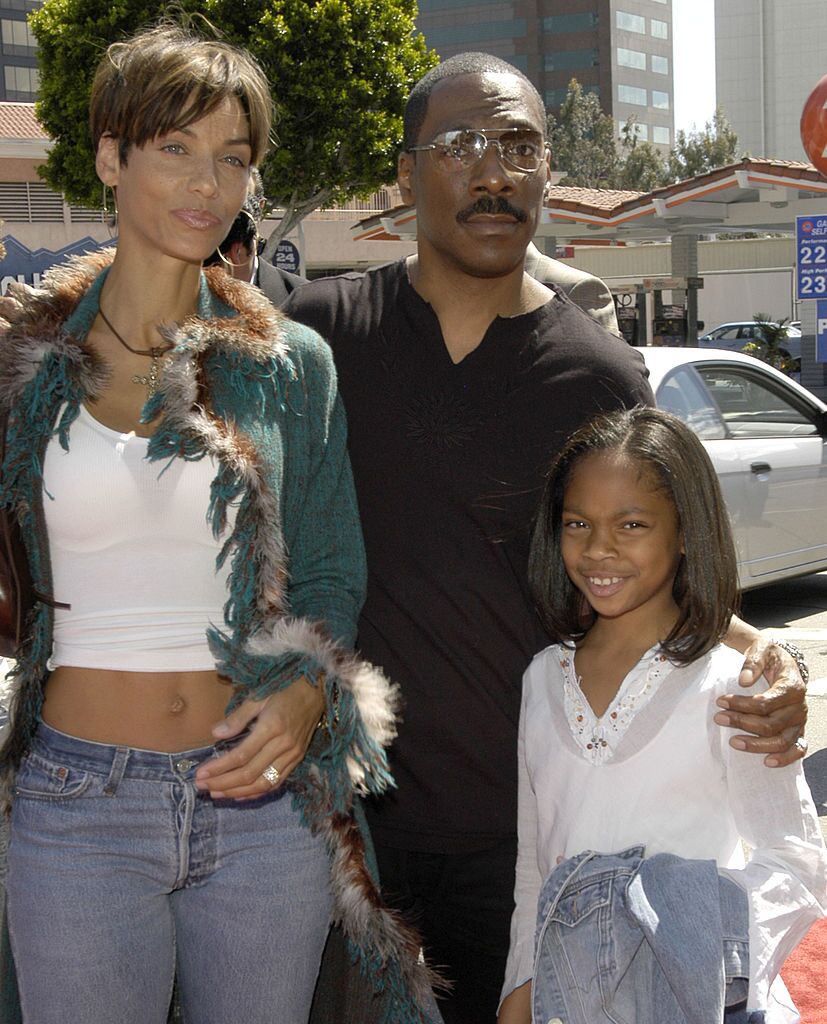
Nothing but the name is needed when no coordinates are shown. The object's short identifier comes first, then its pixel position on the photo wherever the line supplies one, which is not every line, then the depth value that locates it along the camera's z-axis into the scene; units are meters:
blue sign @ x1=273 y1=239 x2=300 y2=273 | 16.78
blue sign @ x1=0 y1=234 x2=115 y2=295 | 12.09
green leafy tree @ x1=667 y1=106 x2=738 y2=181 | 70.81
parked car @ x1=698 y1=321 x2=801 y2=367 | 38.34
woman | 2.02
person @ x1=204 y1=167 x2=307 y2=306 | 4.45
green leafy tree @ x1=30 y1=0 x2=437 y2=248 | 20.39
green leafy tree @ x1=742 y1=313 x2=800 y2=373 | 29.72
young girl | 1.95
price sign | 13.57
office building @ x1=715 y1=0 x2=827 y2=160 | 148.62
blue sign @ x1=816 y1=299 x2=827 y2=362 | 13.48
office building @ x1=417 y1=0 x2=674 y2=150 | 108.06
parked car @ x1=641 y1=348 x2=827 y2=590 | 7.71
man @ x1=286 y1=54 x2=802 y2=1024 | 2.45
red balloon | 11.19
